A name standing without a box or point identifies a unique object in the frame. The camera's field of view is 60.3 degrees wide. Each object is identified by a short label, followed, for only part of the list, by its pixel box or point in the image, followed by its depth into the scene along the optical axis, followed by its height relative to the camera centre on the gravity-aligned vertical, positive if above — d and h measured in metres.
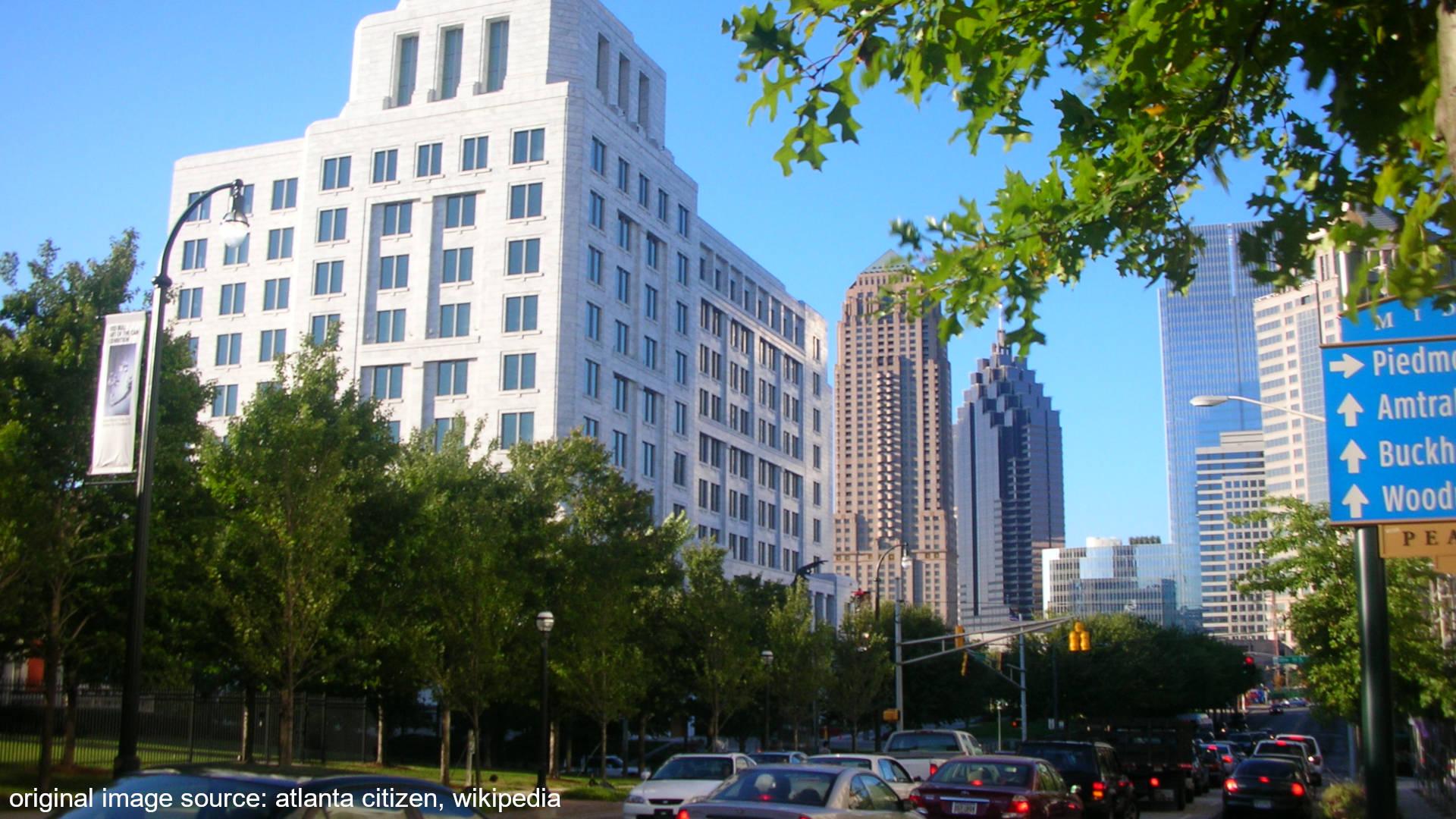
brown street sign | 7.81 +0.50
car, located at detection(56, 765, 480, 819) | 8.41 -1.25
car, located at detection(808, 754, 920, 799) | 22.52 -2.76
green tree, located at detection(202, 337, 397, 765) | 26.86 +1.49
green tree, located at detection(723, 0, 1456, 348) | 6.55 +2.91
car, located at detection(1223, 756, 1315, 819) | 29.11 -3.99
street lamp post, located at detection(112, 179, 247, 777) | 17.95 +1.17
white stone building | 70.06 +21.60
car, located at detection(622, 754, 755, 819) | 22.19 -3.05
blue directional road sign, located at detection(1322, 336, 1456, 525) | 7.71 +1.16
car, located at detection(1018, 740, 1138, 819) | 23.89 -3.03
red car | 17.36 -2.45
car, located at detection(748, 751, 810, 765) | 30.22 -3.47
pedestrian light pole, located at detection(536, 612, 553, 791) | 30.55 -0.59
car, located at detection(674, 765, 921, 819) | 12.68 -1.88
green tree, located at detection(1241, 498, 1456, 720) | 23.45 +0.15
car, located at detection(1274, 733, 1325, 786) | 47.92 -6.05
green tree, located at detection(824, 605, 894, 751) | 61.56 -2.56
